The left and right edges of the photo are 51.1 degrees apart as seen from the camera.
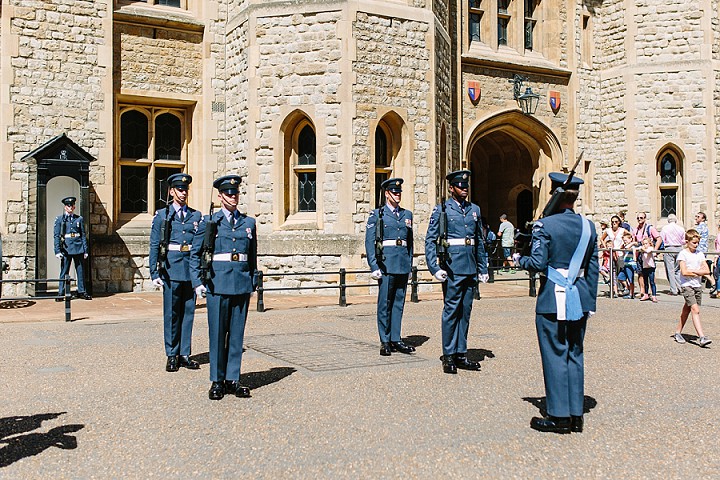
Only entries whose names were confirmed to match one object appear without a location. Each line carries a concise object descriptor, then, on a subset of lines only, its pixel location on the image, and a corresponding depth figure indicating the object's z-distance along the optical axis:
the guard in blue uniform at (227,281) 5.88
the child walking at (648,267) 12.88
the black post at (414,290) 12.42
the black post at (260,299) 11.10
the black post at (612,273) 13.63
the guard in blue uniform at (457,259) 6.79
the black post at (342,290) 11.71
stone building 13.55
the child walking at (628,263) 13.51
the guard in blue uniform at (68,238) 12.67
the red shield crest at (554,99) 18.94
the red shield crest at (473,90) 17.69
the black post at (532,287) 13.29
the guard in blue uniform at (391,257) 7.68
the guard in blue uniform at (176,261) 7.09
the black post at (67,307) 10.12
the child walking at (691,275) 8.42
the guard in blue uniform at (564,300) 4.80
